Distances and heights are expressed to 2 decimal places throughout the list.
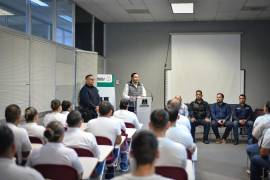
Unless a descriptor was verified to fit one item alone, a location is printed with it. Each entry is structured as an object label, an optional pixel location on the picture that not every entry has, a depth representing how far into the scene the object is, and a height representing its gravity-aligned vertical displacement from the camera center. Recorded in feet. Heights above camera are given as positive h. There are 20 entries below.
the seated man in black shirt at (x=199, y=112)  28.14 -2.01
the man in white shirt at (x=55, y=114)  16.35 -1.31
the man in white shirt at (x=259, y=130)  15.90 -1.91
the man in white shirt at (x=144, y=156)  5.99 -1.20
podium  27.99 -1.68
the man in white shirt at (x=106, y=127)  14.17 -1.66
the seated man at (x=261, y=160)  13.42 -2.96
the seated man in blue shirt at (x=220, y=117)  28.04 -2.37
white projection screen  33.17 +2.04
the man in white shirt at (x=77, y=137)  11.24 -1.63
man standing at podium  27.78 -0.40
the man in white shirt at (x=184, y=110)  24.62 -1.62
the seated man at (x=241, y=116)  27.40 -2.26
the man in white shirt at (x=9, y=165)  7.05 -1.61
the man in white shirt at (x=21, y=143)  11.28 -1.85
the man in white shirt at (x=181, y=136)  11.98 -1.68
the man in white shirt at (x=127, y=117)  18.31 -1.56
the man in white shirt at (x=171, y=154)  8.95 -1.70
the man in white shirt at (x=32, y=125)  13.32 -1.48
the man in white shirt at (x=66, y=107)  18.07 -1.06
